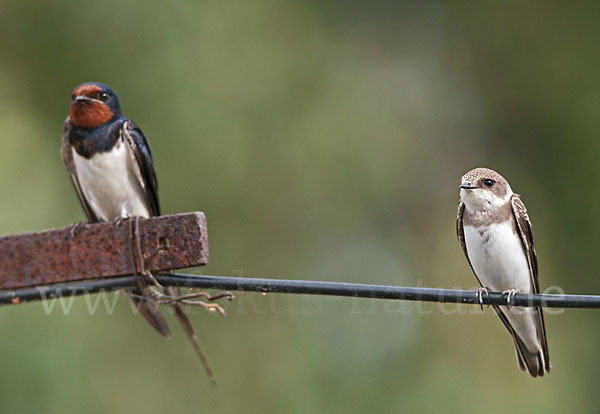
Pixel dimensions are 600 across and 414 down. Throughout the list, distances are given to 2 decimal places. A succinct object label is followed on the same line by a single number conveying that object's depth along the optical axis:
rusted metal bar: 4.97
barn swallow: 8.76
